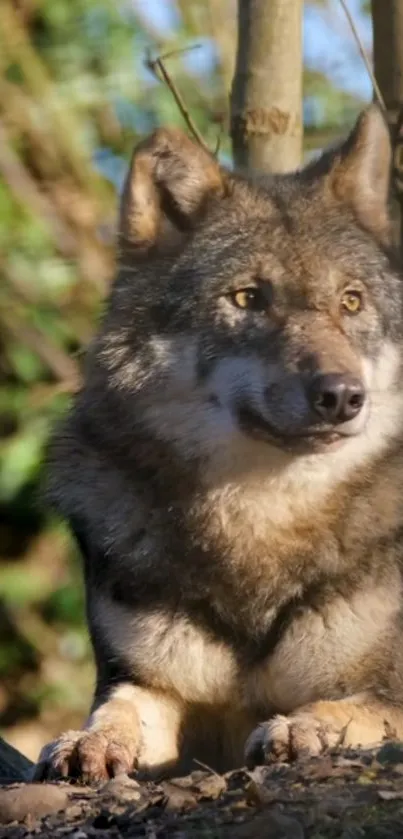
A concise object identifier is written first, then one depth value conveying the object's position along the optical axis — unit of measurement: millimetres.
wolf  11008
